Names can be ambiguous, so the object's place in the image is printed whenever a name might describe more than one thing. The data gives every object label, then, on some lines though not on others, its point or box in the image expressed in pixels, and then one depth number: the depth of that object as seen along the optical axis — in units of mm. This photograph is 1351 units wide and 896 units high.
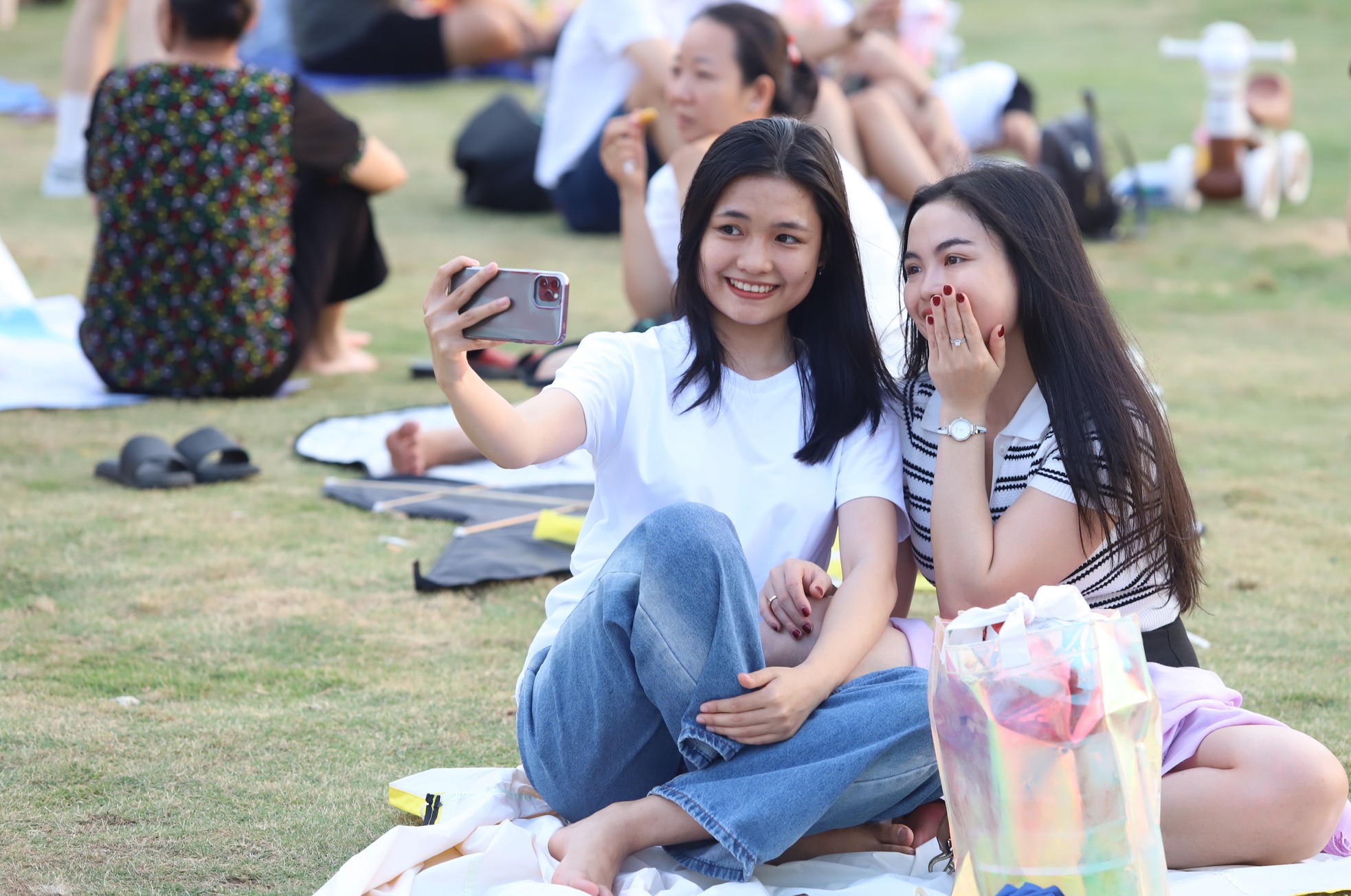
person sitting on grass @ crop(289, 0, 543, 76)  23891
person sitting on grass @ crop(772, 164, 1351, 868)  4062
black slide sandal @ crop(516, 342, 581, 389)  9094
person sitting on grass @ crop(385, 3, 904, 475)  7867
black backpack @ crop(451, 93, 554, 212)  16719
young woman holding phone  3971
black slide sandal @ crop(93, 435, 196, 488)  7883
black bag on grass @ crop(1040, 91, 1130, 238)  14844
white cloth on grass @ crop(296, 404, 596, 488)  8289
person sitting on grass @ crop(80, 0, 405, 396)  9195
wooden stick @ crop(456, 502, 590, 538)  7320
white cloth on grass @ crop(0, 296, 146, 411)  9641
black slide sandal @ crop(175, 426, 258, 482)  8023
